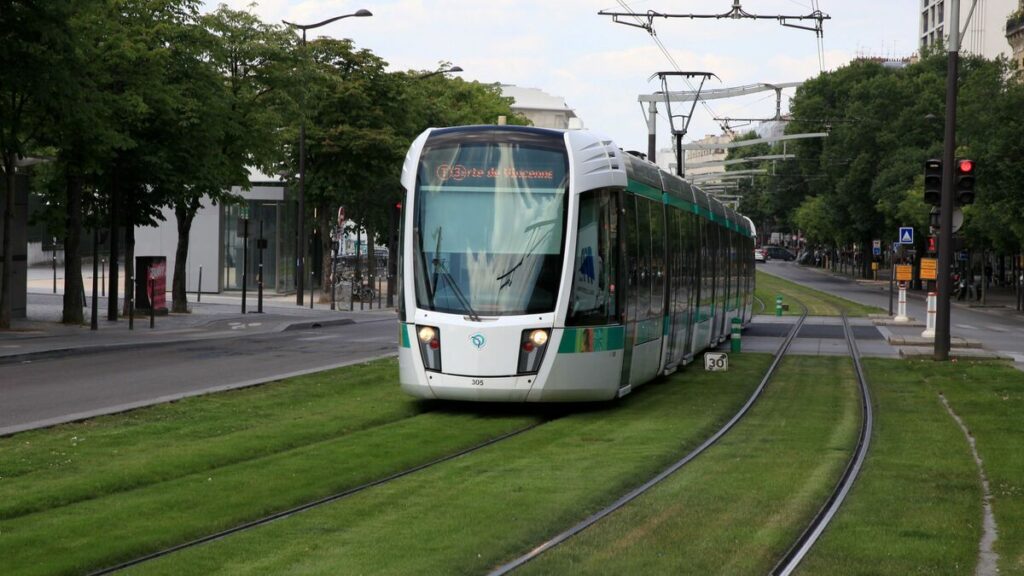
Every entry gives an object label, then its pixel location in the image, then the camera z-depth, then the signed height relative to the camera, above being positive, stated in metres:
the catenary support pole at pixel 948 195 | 27.58 +1.13
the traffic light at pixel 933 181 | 27.98 +1.40
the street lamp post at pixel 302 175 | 50.89 +2.52
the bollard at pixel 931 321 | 36.62 -1.68
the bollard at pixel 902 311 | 48.33 -1.92
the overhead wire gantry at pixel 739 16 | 30.47 +4.95
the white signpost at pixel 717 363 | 25.80 -1.96
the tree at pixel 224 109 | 37.78 +3.67
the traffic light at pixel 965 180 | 27.47 +1.40
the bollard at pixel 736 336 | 30.91 -1.77
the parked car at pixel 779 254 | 175.50 -0.19
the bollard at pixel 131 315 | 36.17 -1.76
